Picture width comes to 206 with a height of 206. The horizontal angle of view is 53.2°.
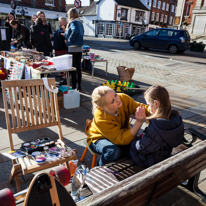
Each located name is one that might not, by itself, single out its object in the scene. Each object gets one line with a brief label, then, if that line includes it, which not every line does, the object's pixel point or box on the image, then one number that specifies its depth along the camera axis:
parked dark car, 14.91
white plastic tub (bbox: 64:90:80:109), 4.63
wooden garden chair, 2.03
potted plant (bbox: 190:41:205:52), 18.73
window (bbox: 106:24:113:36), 38.44
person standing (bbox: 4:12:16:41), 7.90
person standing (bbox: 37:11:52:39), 6.25
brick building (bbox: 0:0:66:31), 25.27
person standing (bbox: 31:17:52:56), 6.17
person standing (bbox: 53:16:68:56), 6.12
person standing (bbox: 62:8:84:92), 5.21
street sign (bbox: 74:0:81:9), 9.43
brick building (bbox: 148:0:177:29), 44.75
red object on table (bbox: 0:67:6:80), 4.99
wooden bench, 1.19
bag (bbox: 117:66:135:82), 6.65
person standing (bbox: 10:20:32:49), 6.75
